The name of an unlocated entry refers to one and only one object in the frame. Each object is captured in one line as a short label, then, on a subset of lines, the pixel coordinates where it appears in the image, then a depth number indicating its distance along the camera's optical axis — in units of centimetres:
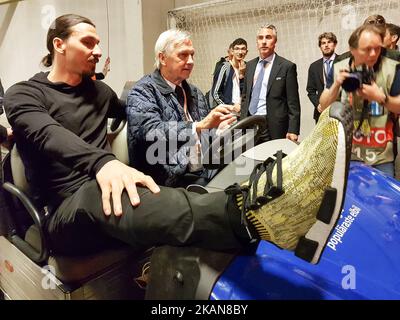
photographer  180
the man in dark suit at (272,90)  306
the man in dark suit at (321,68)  355
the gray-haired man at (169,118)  171
